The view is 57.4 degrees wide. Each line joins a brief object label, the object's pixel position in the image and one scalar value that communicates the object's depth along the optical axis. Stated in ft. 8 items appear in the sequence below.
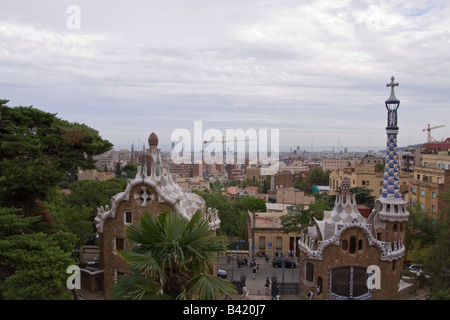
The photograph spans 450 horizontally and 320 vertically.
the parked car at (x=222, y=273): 89.81
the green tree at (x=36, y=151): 59.11
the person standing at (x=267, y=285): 84.51
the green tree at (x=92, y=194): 120.67
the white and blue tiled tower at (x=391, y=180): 75.00
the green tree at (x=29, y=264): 48.83
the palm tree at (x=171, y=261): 30.25
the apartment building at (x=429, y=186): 134.72
